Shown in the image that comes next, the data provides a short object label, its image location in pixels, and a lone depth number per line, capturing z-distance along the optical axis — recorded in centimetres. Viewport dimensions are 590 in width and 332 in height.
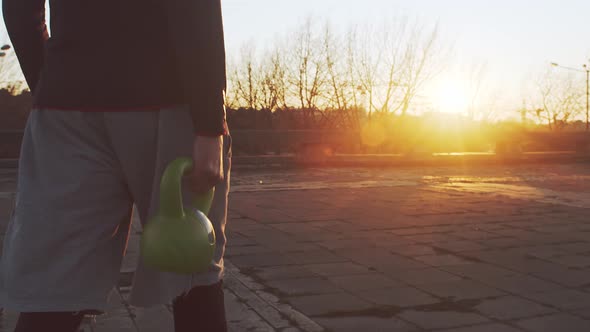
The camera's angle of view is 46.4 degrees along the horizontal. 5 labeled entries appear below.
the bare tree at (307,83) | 3042
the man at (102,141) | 152
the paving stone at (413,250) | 496
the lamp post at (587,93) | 4061
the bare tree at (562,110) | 4653
